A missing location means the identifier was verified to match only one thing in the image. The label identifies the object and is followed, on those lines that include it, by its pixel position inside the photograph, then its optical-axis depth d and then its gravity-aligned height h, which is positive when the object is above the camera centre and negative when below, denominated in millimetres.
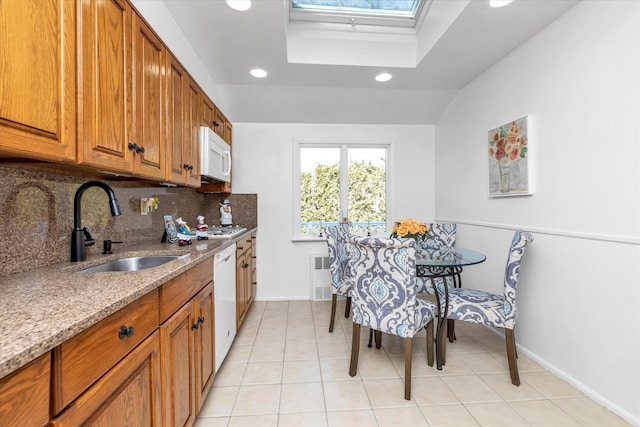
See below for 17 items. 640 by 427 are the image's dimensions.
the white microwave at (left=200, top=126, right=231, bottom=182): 2342 +501
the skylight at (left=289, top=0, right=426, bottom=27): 2260 +1609
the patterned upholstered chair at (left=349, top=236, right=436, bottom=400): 1717 -469
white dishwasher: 1857 -597
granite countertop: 549 -237
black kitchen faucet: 1330 -50
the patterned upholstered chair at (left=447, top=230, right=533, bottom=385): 1853 -637
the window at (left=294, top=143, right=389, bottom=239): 3717 +336
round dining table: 1955 -338
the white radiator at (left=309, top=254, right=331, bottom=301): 3570 -785
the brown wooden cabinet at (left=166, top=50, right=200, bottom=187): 1775 +573
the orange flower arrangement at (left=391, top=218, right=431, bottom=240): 2121 -127
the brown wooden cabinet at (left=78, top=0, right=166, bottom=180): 1078 +534
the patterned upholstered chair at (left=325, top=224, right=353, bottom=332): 2625 -522
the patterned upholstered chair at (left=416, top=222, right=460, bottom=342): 2771 -283
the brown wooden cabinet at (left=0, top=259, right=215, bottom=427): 578 -433
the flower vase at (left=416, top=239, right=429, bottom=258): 2213 -309
